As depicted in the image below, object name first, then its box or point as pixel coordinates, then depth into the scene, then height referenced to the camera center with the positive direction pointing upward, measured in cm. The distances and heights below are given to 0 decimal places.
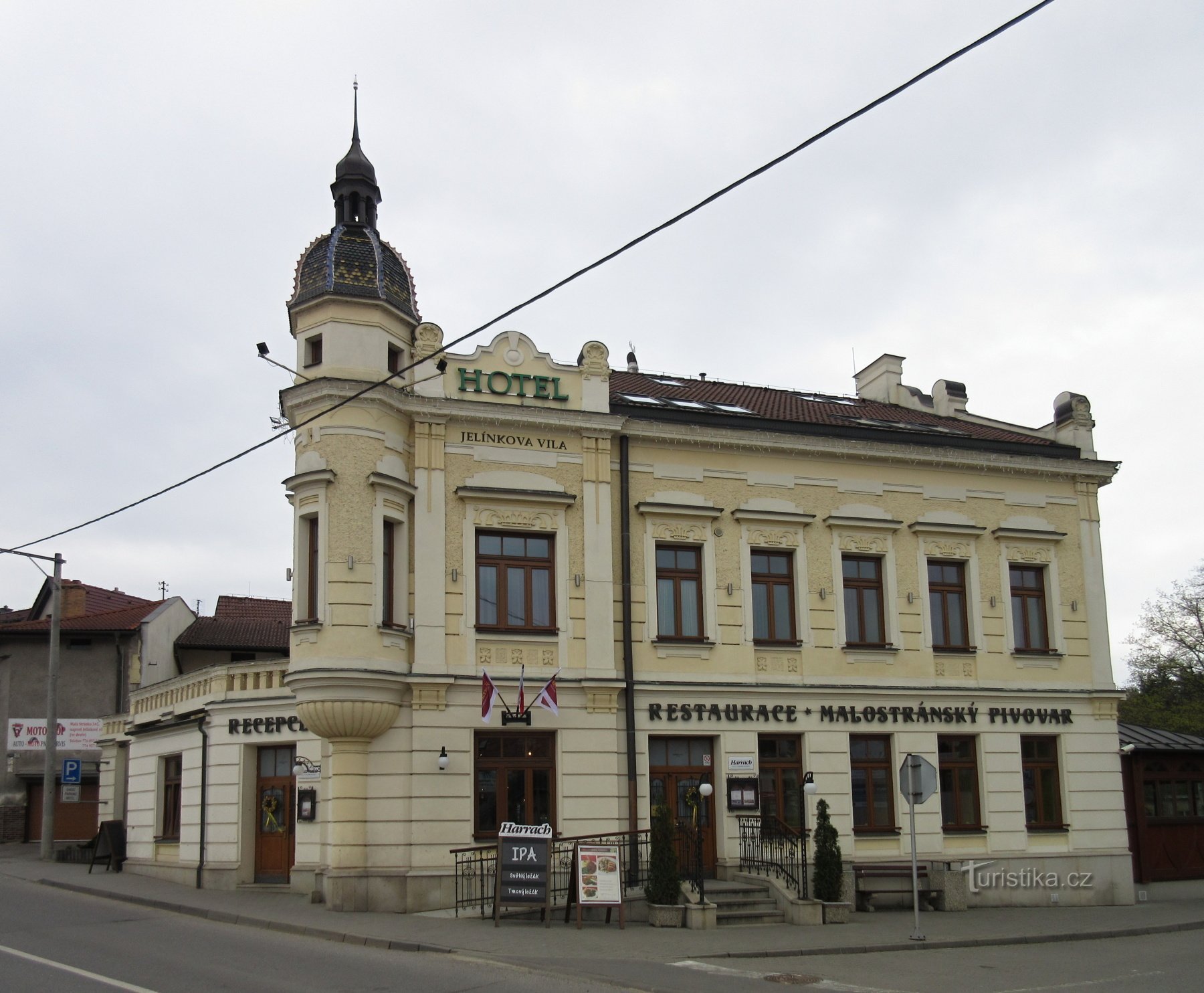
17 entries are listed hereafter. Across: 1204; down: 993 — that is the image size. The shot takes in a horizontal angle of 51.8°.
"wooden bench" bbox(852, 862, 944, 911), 2169 -255
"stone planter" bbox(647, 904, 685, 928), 1842 -258
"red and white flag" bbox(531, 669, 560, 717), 2056 +70
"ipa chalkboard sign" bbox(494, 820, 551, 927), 1819 -189
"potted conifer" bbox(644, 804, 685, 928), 1866 -197
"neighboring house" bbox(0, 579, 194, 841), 3834 +195
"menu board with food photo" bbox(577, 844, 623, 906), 1827 -196
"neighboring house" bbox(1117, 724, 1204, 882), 2534 -146
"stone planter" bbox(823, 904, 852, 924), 1942 -273
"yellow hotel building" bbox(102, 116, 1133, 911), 2019 +195
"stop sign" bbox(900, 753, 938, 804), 1805 -63
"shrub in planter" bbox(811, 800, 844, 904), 1962 -202
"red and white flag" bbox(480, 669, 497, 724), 2020 +72
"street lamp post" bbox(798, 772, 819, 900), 2233 -89
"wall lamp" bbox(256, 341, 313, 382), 2030 +631
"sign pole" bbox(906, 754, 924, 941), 1752 -97
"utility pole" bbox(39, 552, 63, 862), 2989 +5
